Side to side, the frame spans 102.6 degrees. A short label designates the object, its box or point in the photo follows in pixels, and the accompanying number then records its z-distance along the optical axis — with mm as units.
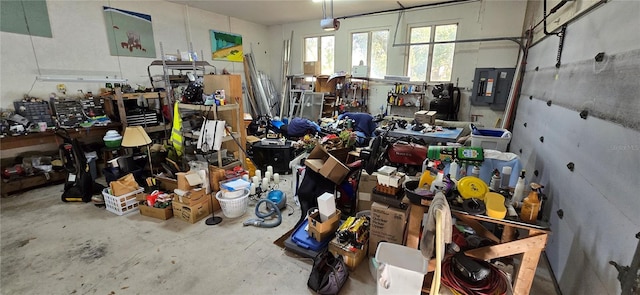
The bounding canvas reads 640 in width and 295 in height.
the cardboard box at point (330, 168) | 2631
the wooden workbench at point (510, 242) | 1456
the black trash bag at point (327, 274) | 1790
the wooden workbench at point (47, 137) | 3312
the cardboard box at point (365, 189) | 2581
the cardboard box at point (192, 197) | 2707
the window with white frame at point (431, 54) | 5633
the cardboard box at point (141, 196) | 2944
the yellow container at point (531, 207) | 1486
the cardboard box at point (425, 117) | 4695
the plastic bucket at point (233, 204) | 2757
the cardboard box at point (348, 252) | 2033
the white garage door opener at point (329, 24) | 4371
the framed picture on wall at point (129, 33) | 4582
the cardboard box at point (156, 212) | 2799
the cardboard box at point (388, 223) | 1978
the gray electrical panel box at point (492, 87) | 4957
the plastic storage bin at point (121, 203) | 2893
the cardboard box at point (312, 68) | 7000
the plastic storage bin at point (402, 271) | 1316
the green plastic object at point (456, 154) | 2412
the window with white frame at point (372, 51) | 6387
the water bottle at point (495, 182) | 1986
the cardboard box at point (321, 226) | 2186
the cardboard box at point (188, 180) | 2744
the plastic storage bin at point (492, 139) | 3061
